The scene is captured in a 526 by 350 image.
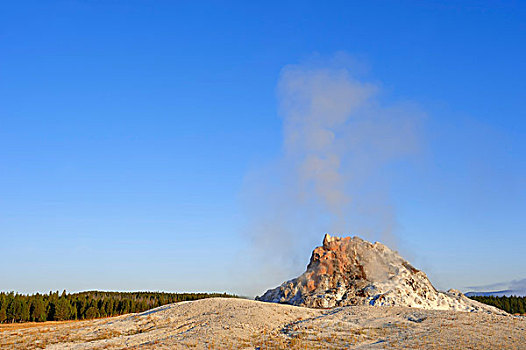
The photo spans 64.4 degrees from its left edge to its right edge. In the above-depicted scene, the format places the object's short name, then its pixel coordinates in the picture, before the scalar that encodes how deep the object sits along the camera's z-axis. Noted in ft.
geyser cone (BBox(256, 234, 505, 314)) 225.76
